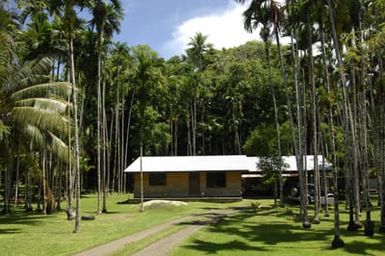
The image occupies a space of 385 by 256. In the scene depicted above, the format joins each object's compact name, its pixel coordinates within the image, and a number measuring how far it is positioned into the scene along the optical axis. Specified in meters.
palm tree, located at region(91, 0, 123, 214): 29.81
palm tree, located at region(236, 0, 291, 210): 26.38
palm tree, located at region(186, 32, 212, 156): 72.62
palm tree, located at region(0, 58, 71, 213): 21.86
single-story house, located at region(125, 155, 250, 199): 44.91
